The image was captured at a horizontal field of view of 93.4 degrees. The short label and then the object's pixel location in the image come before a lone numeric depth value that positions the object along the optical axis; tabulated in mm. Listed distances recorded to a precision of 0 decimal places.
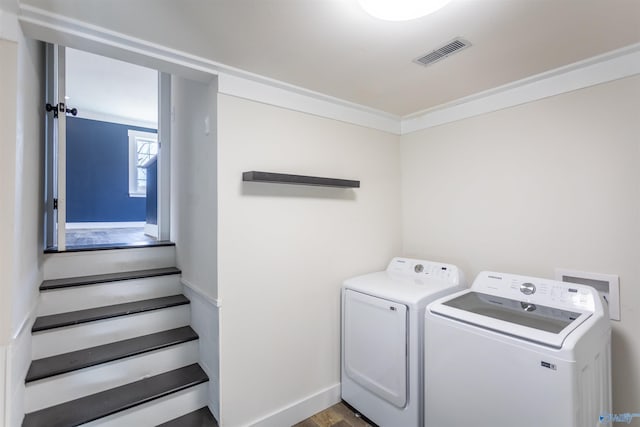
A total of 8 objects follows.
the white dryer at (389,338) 1777
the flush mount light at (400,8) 1140
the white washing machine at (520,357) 1214
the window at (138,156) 5879
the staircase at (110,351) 1662
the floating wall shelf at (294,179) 1773
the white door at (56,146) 2199
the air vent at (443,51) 1510
